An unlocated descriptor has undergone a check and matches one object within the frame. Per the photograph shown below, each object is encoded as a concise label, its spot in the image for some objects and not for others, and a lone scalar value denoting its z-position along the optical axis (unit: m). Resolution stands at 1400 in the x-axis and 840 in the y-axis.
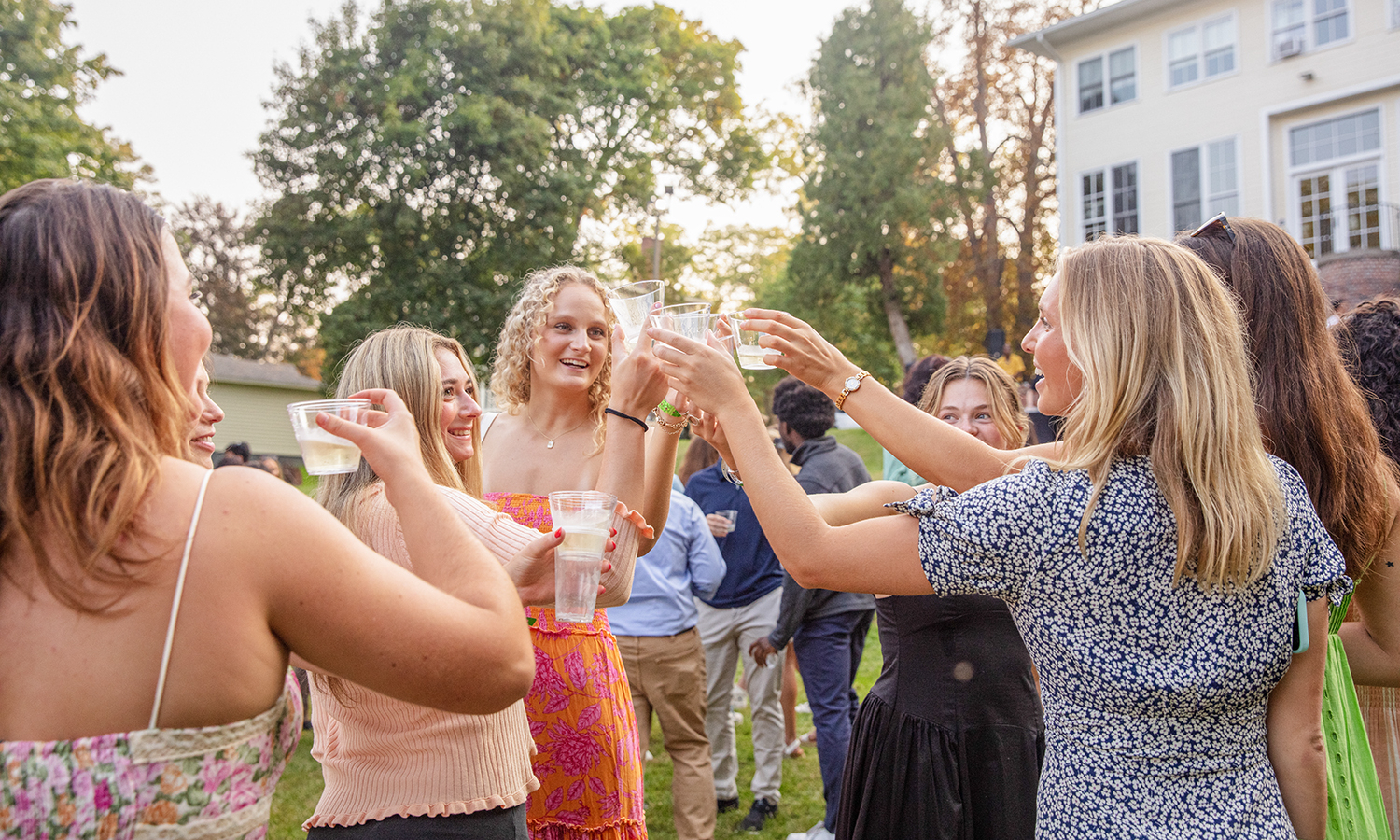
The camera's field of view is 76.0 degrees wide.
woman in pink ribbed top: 2.04
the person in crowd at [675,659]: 4.82
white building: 18.08
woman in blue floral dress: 1.68
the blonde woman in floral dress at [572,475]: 2.78
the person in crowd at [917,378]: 5.41
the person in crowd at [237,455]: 7.81
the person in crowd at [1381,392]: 2.35
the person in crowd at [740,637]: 5.97
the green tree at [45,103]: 16.58
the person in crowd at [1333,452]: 2.06
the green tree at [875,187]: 26.94
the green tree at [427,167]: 21.91
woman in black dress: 2.83
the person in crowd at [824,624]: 5.38
